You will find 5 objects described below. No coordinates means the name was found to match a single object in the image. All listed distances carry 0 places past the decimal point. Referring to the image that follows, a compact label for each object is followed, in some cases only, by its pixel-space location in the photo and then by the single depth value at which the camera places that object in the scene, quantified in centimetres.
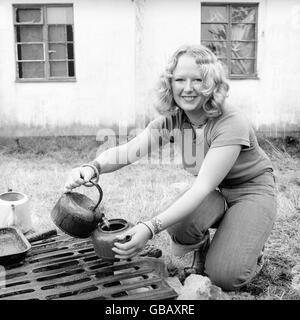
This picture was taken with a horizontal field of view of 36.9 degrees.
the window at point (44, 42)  805
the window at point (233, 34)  825
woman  246
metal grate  225
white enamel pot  346
